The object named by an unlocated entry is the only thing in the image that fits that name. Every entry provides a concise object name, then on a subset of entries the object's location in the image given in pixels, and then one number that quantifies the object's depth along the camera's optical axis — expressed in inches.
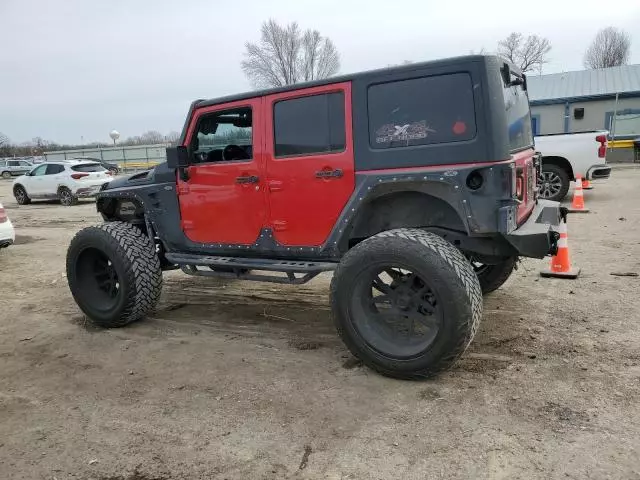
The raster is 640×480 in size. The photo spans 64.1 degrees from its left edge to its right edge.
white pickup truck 427.5
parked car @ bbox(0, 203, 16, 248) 311.3
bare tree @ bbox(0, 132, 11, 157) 2369.6
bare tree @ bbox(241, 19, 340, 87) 1861.5
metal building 1026.1
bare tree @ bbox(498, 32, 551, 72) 2069.4
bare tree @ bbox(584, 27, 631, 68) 2220.7
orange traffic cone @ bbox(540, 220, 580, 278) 223.9
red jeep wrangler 130.6
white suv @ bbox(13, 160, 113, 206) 666.2
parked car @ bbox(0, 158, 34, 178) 1553.9
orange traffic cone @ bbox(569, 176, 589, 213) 399.5
